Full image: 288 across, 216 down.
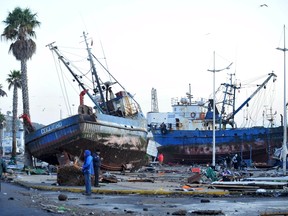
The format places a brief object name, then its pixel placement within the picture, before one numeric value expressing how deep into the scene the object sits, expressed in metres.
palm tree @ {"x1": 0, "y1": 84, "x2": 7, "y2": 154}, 67.89
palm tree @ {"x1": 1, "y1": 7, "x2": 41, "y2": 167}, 40.53
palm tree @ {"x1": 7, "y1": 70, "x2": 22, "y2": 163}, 49.10
